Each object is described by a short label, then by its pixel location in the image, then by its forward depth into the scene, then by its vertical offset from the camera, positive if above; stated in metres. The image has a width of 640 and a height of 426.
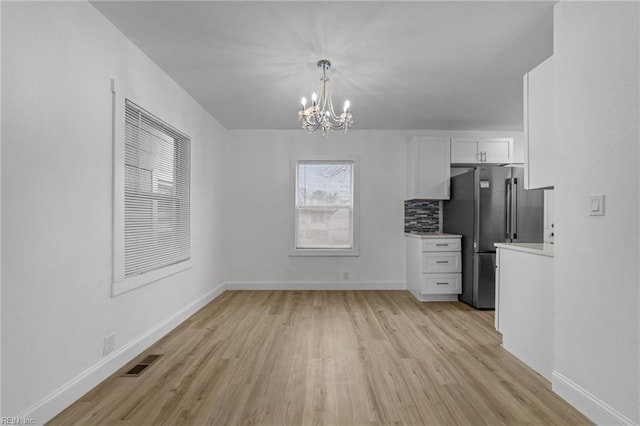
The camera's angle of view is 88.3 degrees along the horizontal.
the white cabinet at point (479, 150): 4.95 +0.98
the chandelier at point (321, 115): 2.87 +0.89
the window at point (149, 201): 2.50 +0.11
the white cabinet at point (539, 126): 2.32 +0.66
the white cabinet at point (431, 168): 4.92 +0.70
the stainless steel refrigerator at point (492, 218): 4.07 -0.04
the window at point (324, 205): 5.32 +0.14
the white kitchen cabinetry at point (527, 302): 2.33 -0.69
